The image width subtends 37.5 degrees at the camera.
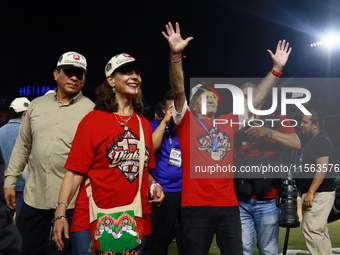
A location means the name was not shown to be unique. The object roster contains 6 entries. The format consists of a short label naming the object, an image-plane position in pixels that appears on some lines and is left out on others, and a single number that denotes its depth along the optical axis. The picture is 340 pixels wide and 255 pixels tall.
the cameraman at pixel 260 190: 4.89
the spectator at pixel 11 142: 5.81
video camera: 4.77
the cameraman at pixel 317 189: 5.80
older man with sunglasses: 4.04
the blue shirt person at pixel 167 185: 5.29
